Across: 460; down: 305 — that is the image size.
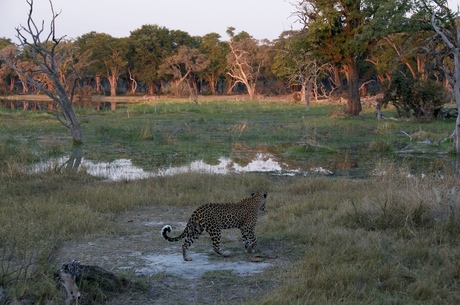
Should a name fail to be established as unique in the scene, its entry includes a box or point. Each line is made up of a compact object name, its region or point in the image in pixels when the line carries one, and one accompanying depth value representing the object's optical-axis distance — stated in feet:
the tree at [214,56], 237.04
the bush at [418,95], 94.79
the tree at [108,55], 229.04
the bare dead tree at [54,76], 73.00
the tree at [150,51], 235.20
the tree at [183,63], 220.64
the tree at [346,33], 102.89
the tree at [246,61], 198.37
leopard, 24.59
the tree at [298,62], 111.34
